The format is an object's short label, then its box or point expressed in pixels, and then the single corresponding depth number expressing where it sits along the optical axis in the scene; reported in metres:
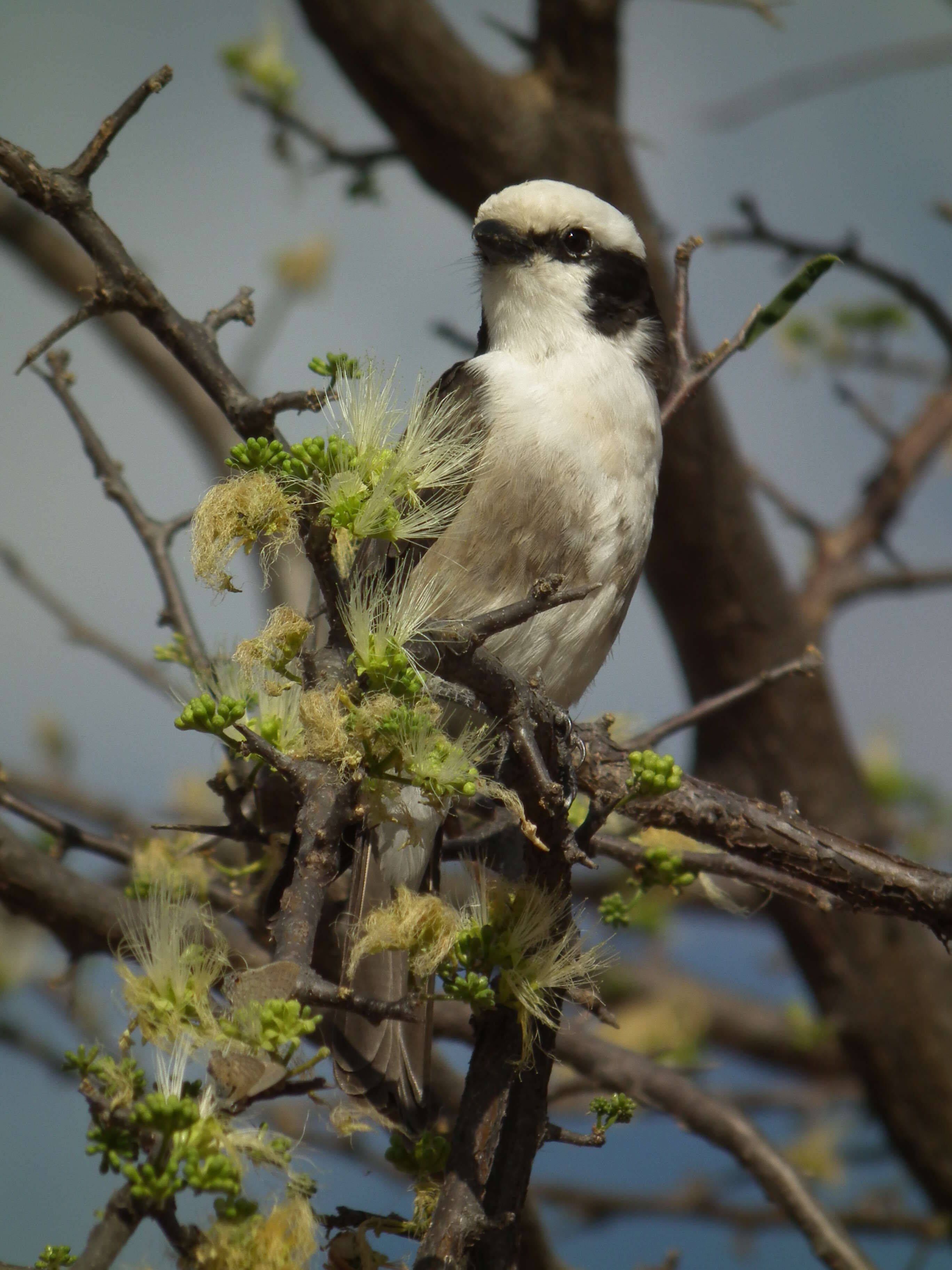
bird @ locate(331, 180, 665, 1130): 5.05
